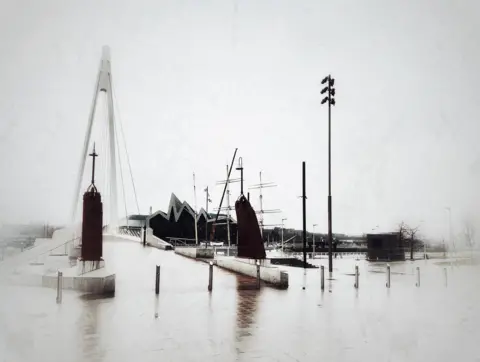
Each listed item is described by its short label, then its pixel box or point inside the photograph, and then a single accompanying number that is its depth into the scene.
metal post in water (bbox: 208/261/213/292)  9.38
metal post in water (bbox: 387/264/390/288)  10.95
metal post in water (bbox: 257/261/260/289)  10.16
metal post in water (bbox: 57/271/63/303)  6.93
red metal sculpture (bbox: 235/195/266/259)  11.78
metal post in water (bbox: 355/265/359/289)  10.57
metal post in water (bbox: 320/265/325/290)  10.39
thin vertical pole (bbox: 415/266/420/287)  11.44
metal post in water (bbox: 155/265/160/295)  8.58
